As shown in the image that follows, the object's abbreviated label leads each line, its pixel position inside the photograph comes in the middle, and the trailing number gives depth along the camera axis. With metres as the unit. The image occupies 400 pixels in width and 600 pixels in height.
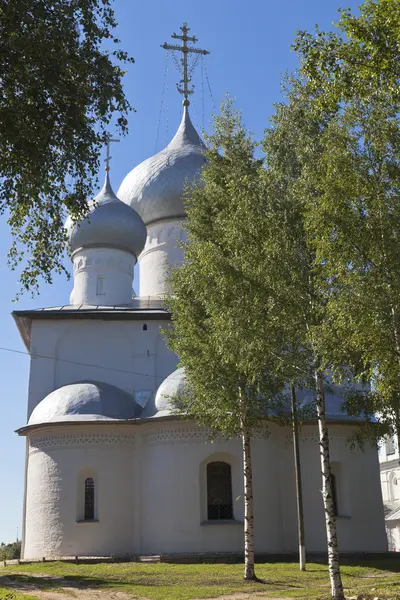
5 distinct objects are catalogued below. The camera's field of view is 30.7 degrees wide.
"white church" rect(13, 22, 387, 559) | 19.44
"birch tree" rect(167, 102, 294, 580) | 13.29
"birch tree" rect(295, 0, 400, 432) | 10.17
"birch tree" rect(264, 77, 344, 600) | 12.16
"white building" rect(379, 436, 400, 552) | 36.06
